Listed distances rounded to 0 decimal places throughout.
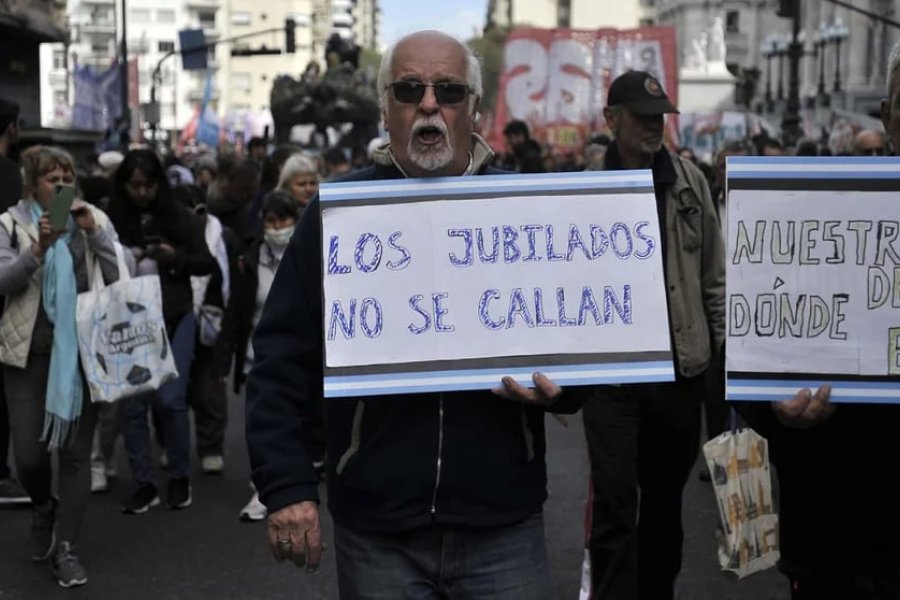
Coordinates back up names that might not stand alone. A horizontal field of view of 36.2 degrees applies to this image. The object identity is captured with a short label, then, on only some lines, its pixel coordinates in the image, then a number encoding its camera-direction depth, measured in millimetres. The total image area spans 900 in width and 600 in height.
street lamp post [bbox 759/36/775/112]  58812
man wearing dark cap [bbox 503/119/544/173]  12766
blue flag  36250
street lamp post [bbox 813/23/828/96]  41959
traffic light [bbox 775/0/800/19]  24094
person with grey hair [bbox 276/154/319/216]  7703
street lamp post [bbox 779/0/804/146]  27000
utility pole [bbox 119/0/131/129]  32122
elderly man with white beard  2959
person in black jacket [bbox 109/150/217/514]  6828
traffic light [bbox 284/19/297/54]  39594
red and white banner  21438
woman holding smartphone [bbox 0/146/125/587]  5660
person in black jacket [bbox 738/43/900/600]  2779
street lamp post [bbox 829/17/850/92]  45469
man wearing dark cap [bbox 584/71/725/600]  4699
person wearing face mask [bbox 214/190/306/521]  7363
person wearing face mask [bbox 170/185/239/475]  7617
